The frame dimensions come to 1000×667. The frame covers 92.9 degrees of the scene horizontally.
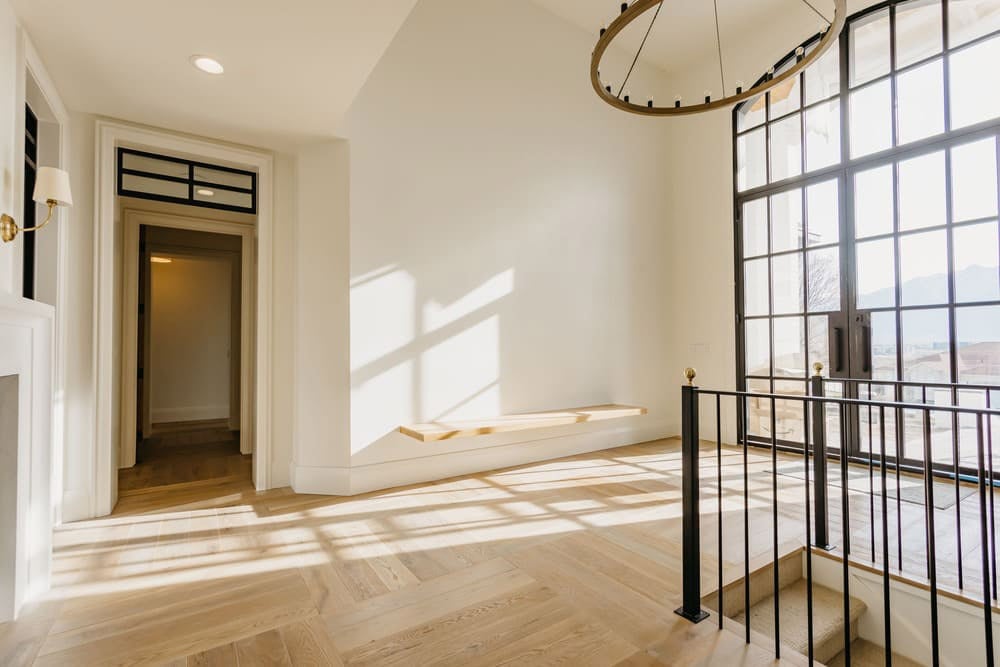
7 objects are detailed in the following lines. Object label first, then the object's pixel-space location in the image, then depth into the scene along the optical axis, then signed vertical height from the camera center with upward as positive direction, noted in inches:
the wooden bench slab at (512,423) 135.4 -26.0
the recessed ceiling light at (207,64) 95.7 +57.1
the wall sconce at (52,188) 85.5 +28.4
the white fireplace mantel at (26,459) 76.3 -19.6
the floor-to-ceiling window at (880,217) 140.4 +40.9
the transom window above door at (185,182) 128.4 +46.0
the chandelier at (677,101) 76.9 +54.1
